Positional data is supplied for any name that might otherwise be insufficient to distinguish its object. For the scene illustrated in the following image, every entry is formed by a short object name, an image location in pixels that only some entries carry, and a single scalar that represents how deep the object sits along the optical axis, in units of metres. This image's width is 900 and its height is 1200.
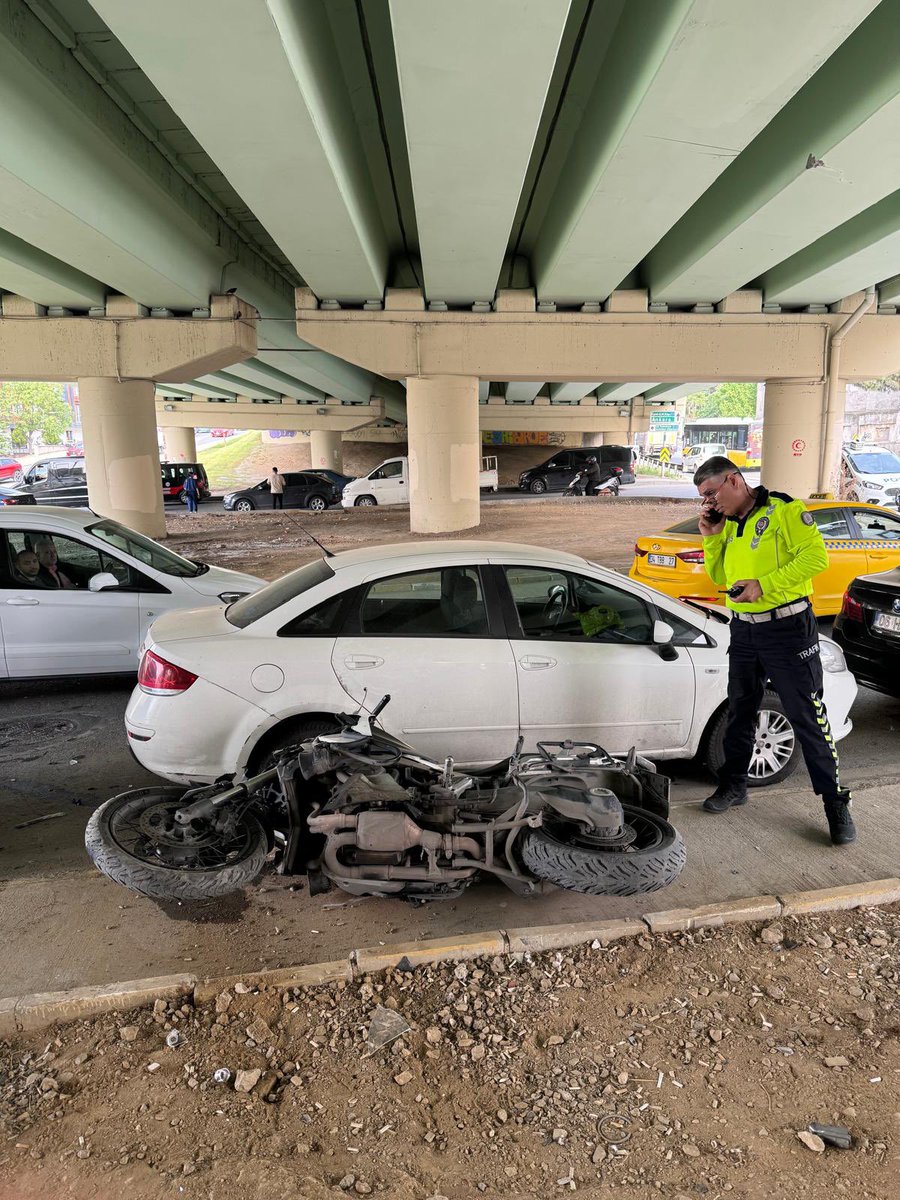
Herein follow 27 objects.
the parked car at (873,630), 5.89
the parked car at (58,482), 27.44
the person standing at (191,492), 29.27
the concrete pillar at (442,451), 17.14
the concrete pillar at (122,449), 17.61
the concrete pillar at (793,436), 16.59
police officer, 3.82
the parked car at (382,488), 28.42
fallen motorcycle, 3.12
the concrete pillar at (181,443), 45.53
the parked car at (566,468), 38.22
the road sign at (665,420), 60.16
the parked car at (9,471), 43.78
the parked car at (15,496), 25.86
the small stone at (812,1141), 2.15
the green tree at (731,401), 92.12
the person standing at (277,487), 27.75
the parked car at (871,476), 22.22
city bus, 59.25
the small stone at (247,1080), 2.37
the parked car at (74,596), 6.30
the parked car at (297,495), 28.73
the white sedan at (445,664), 3.96
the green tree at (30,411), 74.62
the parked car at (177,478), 31.22
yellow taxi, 8.61
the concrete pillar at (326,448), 46.06
